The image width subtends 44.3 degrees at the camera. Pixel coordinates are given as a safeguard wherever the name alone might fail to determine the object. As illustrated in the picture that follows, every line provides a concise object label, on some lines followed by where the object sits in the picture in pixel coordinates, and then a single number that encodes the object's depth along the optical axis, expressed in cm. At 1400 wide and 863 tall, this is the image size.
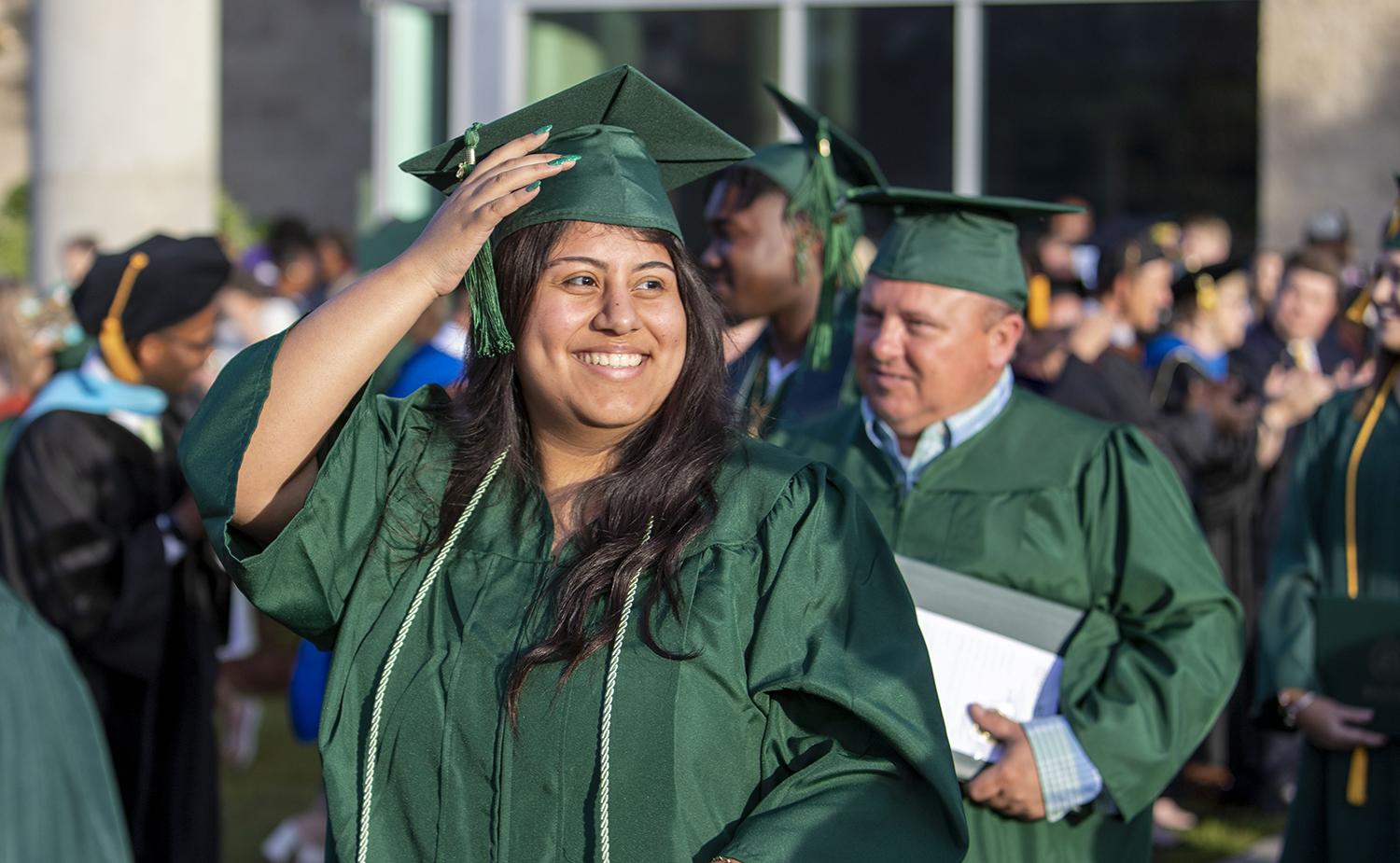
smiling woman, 236
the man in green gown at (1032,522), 337
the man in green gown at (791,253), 453
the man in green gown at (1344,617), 390
